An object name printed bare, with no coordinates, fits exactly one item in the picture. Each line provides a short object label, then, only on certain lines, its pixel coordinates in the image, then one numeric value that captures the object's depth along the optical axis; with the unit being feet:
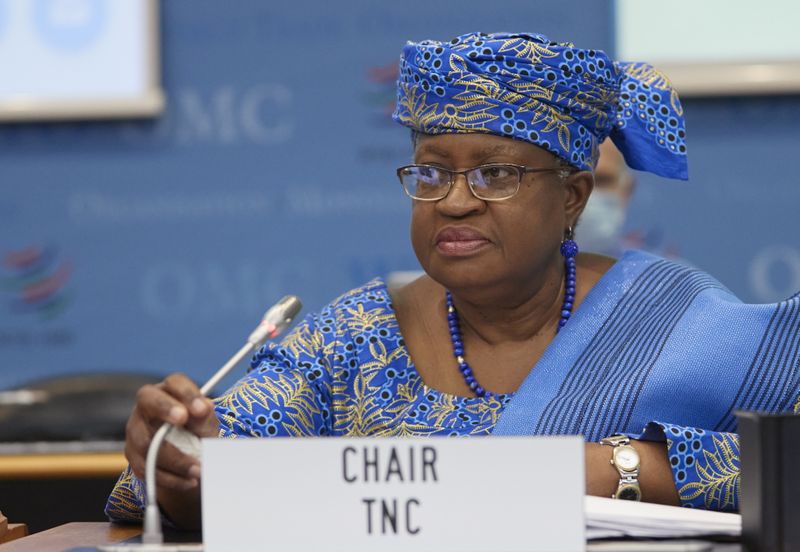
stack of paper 17.25
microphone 17.21
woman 18.23
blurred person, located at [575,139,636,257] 22.39
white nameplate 16.97
